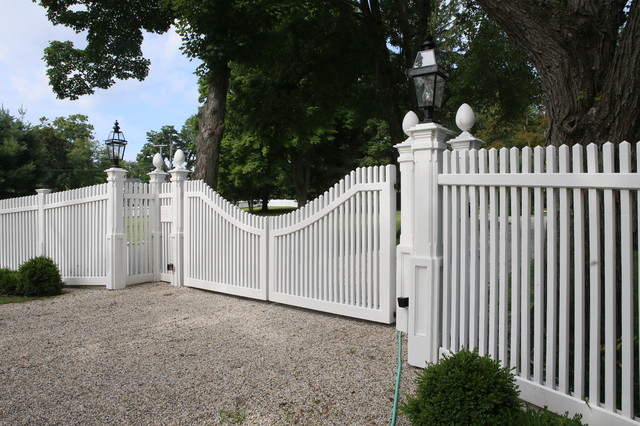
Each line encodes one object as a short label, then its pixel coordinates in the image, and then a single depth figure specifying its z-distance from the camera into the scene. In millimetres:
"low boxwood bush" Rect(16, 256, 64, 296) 7242
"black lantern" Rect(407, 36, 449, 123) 4164
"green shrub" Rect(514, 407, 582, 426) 2424
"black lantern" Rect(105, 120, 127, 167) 7816
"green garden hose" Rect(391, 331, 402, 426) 2948
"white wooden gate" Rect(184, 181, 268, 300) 6547
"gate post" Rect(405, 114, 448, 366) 3760
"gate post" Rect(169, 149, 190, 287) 7809
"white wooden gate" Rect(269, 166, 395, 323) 5164
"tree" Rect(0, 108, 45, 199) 19359
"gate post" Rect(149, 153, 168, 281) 8195
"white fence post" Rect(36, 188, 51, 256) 8609
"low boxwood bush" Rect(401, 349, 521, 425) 2584
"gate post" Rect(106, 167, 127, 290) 7660
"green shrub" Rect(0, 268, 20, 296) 7383
